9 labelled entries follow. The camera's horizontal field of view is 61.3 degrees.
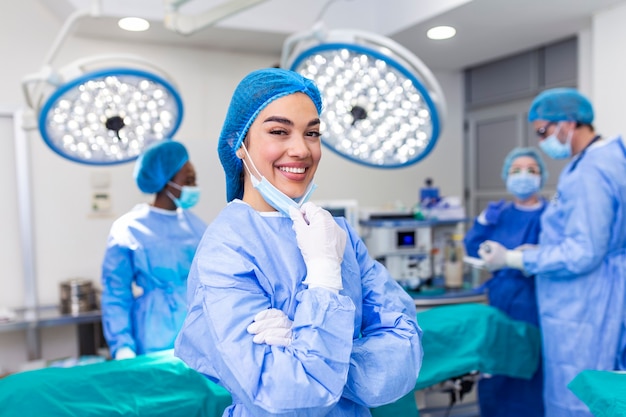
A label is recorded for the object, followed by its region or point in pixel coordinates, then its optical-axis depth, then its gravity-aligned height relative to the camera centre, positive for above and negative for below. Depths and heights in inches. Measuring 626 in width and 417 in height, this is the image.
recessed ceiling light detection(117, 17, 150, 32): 118.2 +38.1
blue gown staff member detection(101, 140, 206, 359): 81.3 -12.3
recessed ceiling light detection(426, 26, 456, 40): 133.1 +38.2
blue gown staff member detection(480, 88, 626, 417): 78.9 -13.0
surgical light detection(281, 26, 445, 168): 50.3 +9.1
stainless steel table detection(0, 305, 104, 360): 120.2 -30.5
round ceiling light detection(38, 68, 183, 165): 60.3 +9.3
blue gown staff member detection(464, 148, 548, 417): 102.0 -16.3
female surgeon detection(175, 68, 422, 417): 33.3 -7.8
